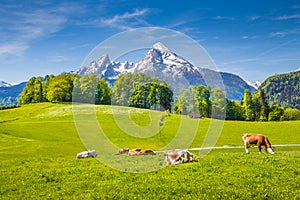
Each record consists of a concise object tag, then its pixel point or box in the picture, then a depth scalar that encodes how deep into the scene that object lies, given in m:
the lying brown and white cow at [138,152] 29.52
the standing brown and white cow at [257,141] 28.28
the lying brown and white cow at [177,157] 21.49
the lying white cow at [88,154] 28.20
